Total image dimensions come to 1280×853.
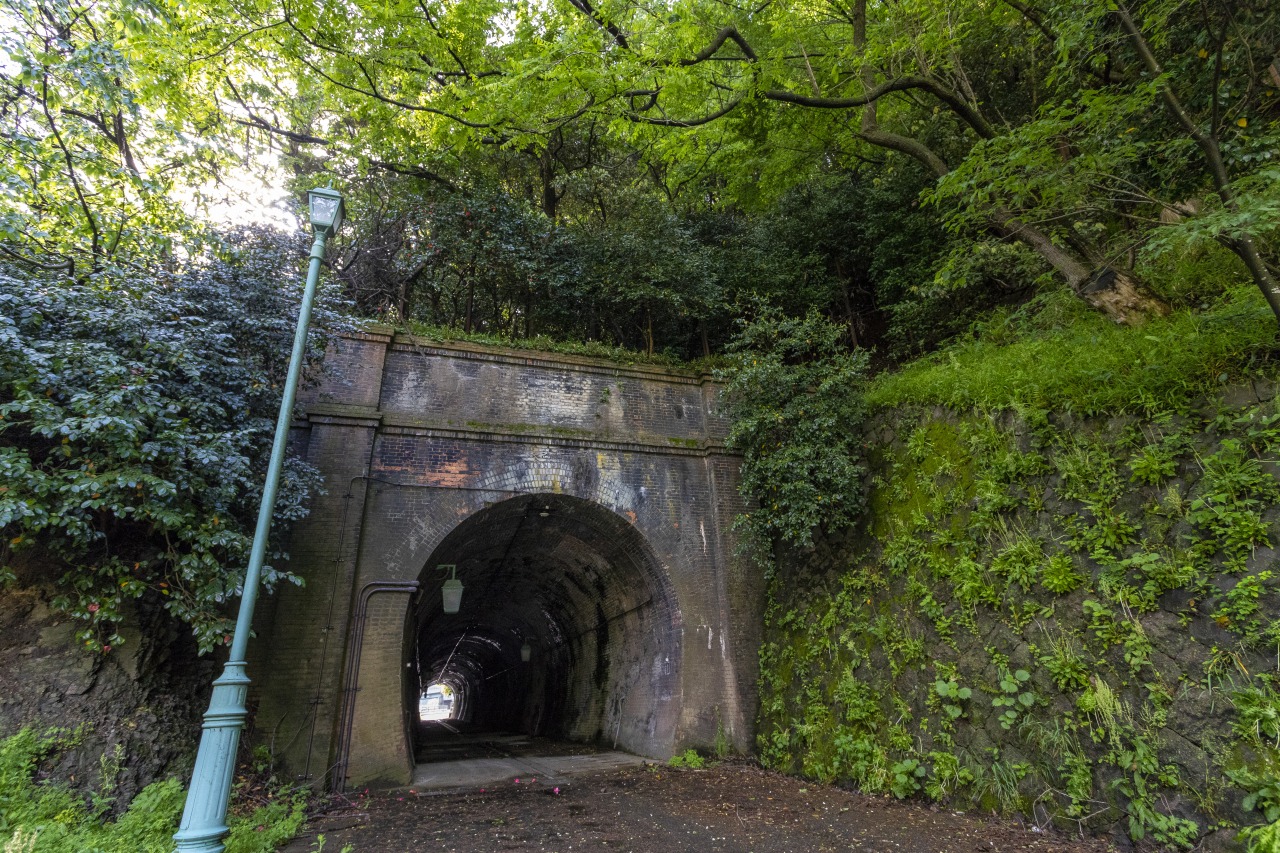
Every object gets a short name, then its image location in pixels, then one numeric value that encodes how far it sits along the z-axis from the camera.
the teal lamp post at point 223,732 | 3.96
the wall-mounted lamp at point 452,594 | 10.12
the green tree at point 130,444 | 5.82
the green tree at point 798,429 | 8.70
